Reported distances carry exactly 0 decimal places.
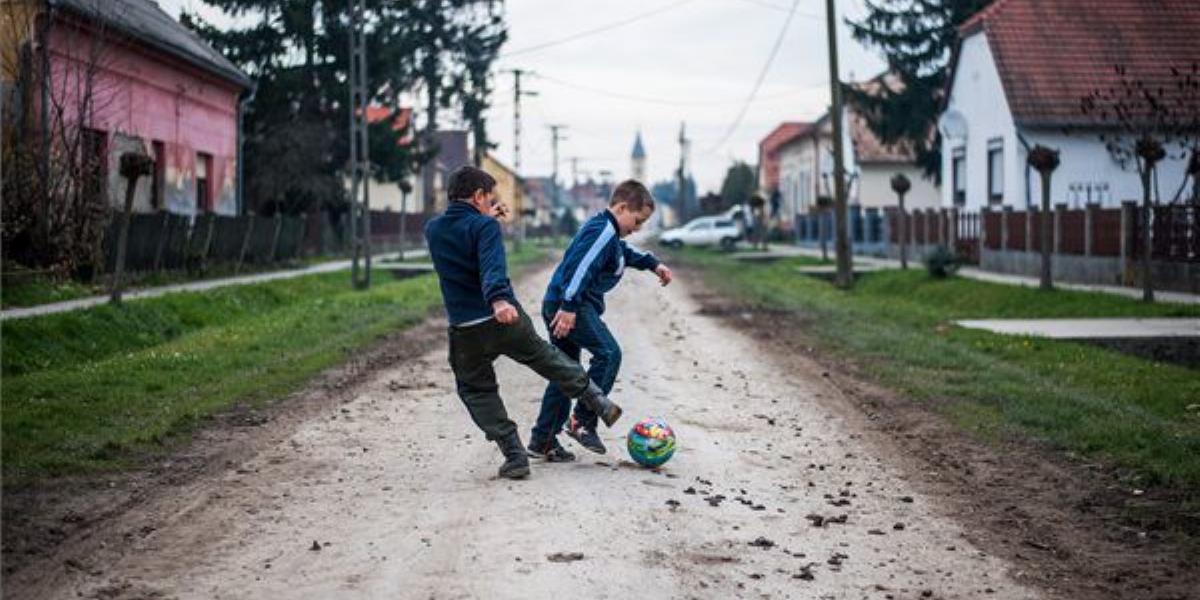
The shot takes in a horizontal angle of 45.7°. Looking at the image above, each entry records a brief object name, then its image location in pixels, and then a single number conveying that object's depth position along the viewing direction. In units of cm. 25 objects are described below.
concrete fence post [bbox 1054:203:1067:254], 2622
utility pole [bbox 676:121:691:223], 9790
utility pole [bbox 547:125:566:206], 10519
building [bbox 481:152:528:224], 11569
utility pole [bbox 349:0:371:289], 2855
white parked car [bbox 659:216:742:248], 6931
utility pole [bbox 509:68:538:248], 6125
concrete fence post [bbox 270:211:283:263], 3409
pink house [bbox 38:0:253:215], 2375
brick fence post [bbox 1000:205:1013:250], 2948
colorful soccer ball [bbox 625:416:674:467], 804
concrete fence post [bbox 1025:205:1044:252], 2763
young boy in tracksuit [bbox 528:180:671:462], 816
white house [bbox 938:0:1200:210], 3184
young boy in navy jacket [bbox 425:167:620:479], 775
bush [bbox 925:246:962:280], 2692
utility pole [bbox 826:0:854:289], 2848
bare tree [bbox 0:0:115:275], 2031
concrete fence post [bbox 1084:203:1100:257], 2456
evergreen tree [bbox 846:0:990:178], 4325
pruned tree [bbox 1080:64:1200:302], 1917
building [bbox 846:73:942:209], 6147
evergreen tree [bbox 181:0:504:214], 4372
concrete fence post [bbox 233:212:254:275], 3072
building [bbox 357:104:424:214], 7712
